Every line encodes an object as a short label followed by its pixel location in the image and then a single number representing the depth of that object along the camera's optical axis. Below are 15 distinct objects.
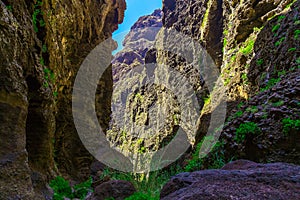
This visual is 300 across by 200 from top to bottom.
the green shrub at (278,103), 5.21
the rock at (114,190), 4.98
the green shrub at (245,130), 5.33
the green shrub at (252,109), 5.74
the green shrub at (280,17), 9.72
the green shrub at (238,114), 6.13
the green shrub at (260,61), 9.36
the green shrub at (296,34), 7.20
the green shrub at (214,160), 5.75
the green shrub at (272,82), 6.86
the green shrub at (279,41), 8.15
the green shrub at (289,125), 4.56
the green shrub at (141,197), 4.32
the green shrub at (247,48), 13.84
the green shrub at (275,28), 9.44
